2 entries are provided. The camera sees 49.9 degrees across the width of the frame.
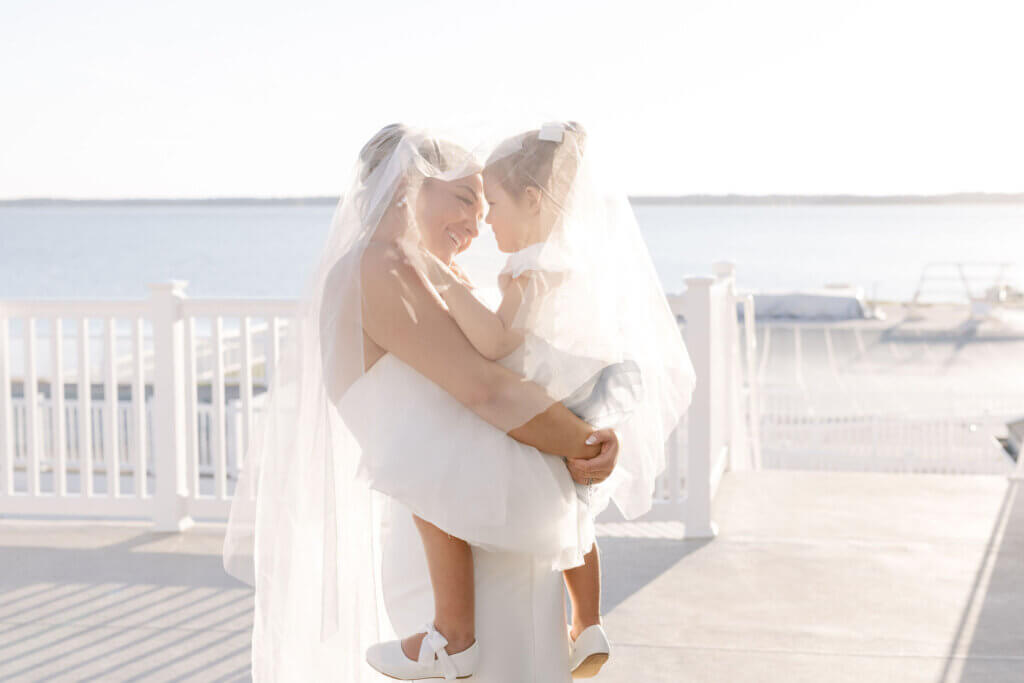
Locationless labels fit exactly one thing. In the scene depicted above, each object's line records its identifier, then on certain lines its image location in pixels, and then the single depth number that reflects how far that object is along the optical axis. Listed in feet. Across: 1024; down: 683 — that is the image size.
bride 6.47
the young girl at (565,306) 6.52
